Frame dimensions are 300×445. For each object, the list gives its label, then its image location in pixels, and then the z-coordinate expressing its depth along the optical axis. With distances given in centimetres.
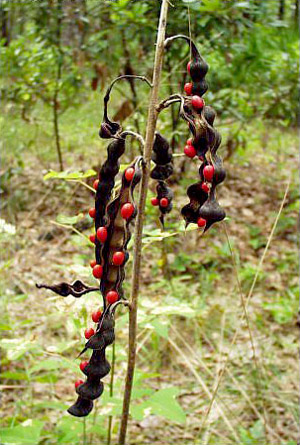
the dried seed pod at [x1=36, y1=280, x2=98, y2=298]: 49
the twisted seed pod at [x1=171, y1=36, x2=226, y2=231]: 41
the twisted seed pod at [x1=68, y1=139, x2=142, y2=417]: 43
